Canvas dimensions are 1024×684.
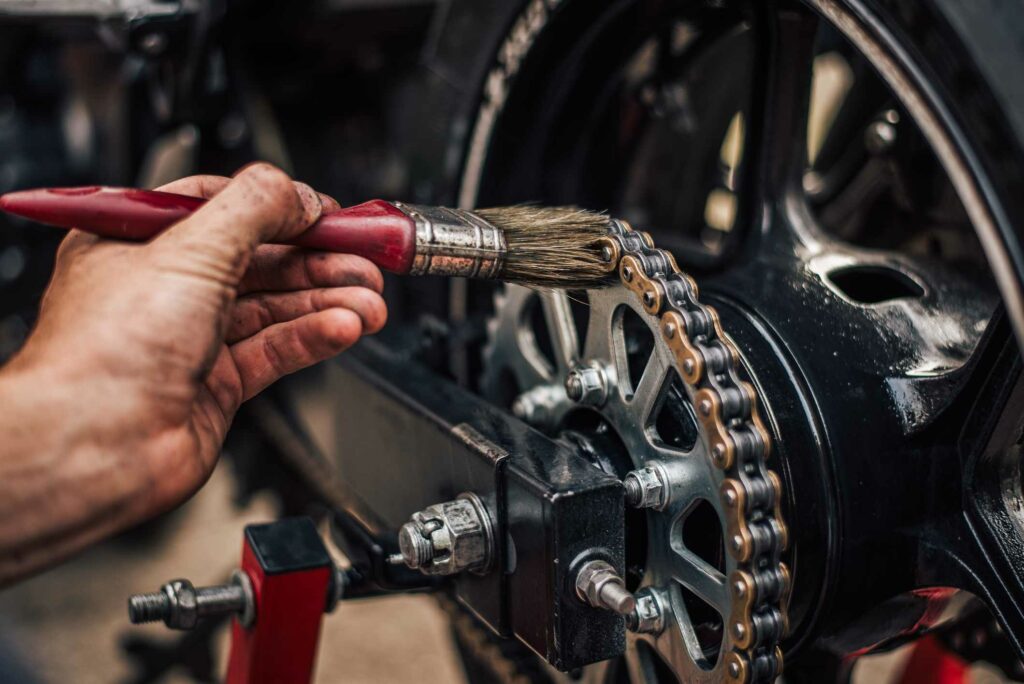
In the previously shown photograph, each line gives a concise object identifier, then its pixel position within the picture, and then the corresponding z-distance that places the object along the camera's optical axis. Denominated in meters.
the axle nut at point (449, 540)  0.85
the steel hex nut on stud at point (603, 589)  0.75
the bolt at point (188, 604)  0.94
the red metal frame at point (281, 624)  0.96
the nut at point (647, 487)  0.81
